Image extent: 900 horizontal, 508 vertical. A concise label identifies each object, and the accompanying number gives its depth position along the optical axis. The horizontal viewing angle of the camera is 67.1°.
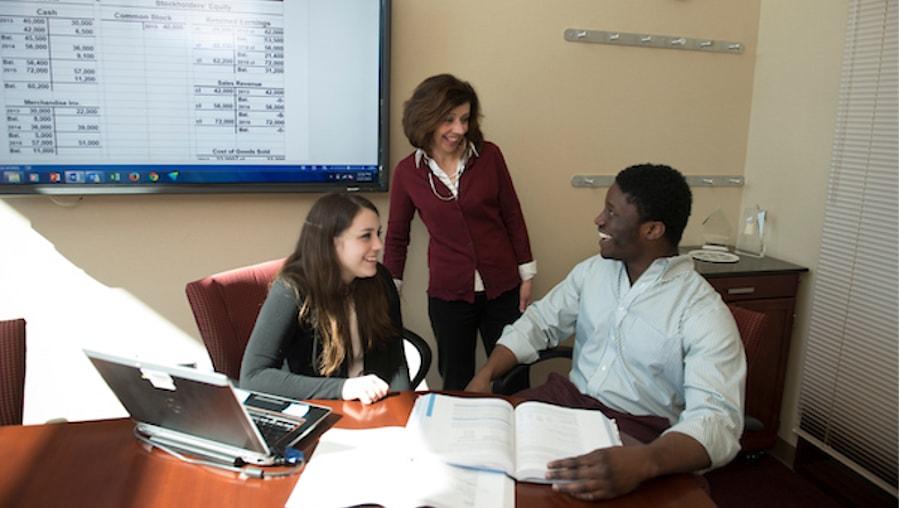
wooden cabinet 2.77
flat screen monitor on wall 2.28
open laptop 1.14
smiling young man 1.51
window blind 2.44
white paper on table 1.12
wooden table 1.13
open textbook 1.21
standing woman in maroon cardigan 2.38
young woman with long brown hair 1.69
